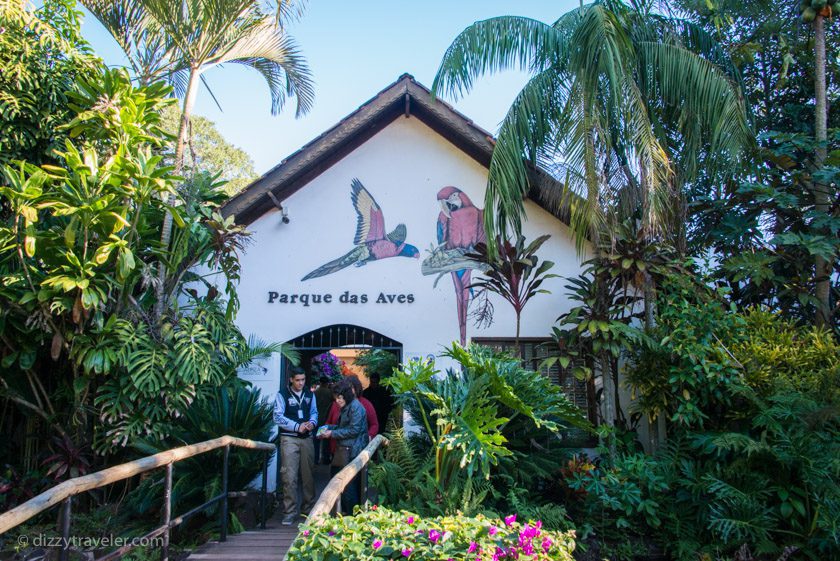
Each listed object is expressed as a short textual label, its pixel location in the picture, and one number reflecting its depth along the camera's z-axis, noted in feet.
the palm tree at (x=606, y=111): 22.20
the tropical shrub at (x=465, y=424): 16.08
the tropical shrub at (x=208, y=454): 20.77
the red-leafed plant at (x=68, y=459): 20.87
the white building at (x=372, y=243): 26.89
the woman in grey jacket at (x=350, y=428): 20.66
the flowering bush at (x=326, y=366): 34.58
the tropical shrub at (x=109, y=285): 18.15
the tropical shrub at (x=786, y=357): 18.88
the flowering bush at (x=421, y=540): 9.48
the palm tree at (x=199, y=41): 23.26
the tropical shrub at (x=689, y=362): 20.43
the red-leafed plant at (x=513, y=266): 23.66
